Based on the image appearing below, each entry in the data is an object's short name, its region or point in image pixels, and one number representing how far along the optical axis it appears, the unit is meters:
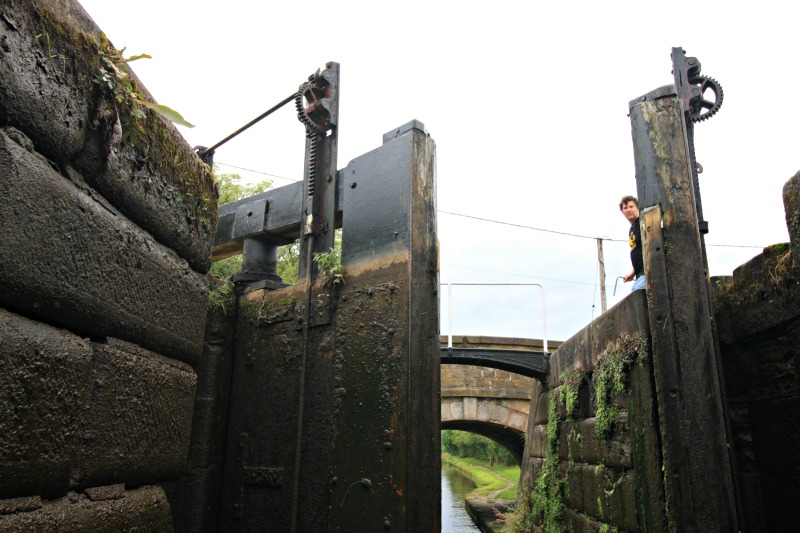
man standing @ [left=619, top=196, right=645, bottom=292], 5.25
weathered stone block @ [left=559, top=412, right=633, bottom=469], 4.84
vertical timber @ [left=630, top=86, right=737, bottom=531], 3.91
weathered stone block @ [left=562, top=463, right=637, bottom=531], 4.71
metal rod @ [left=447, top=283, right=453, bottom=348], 11.98
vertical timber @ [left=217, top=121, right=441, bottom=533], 3.71
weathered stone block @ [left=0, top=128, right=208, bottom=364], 1.85
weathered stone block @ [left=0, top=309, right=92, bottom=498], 1.79
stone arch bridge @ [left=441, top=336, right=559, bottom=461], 14.92
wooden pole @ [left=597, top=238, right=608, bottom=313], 22.62
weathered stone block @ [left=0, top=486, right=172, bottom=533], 1.89
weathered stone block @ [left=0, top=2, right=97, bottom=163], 1.84
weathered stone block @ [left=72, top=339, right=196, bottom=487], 2.28
